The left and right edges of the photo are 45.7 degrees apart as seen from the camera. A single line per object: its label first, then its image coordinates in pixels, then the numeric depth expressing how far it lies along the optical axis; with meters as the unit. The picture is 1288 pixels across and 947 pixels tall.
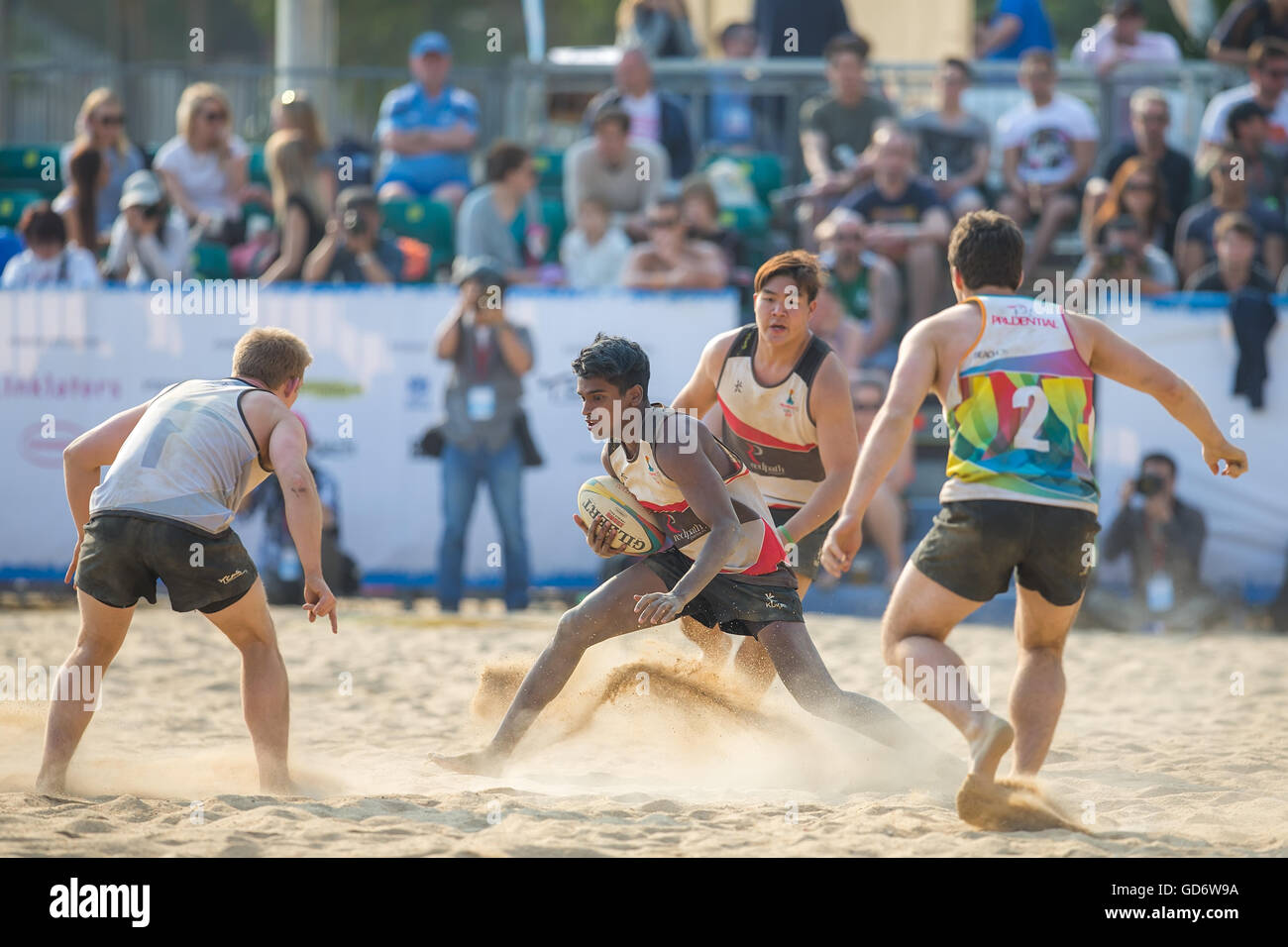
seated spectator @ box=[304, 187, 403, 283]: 10.92
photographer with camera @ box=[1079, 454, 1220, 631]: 9.98
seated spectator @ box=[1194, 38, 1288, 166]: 11.81
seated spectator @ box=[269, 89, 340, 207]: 11.14
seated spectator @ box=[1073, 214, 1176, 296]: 10.70
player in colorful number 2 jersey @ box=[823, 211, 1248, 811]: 4.62
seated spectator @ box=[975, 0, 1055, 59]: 13.52
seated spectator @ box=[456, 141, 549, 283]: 11.01
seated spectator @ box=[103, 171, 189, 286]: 11.08
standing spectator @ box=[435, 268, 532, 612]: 10.11
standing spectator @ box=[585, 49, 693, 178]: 12.28
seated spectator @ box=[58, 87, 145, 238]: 11.73
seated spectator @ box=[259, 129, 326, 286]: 10.99
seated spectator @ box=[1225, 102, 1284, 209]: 11.58
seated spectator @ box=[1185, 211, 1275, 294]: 10.41
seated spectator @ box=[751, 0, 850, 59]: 13.05
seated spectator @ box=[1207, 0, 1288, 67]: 12.45
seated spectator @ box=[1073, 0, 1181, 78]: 12.79
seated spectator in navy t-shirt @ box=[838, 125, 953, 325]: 11.03
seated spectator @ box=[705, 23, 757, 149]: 12.77
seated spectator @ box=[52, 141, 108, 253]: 11.48
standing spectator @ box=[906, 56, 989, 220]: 11.70
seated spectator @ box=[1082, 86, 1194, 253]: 11.42
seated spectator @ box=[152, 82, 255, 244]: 11.73
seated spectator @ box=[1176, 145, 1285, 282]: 11.02
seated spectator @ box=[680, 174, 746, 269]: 11.21
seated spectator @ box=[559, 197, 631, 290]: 11.16
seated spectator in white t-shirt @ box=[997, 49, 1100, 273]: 11.77
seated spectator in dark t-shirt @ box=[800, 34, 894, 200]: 11.81
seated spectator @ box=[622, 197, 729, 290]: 10.74
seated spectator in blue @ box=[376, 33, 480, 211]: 12.36
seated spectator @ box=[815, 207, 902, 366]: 10.79
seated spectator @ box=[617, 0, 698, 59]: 13.38
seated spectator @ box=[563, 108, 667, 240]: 11.62
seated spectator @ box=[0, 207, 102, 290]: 10.73
